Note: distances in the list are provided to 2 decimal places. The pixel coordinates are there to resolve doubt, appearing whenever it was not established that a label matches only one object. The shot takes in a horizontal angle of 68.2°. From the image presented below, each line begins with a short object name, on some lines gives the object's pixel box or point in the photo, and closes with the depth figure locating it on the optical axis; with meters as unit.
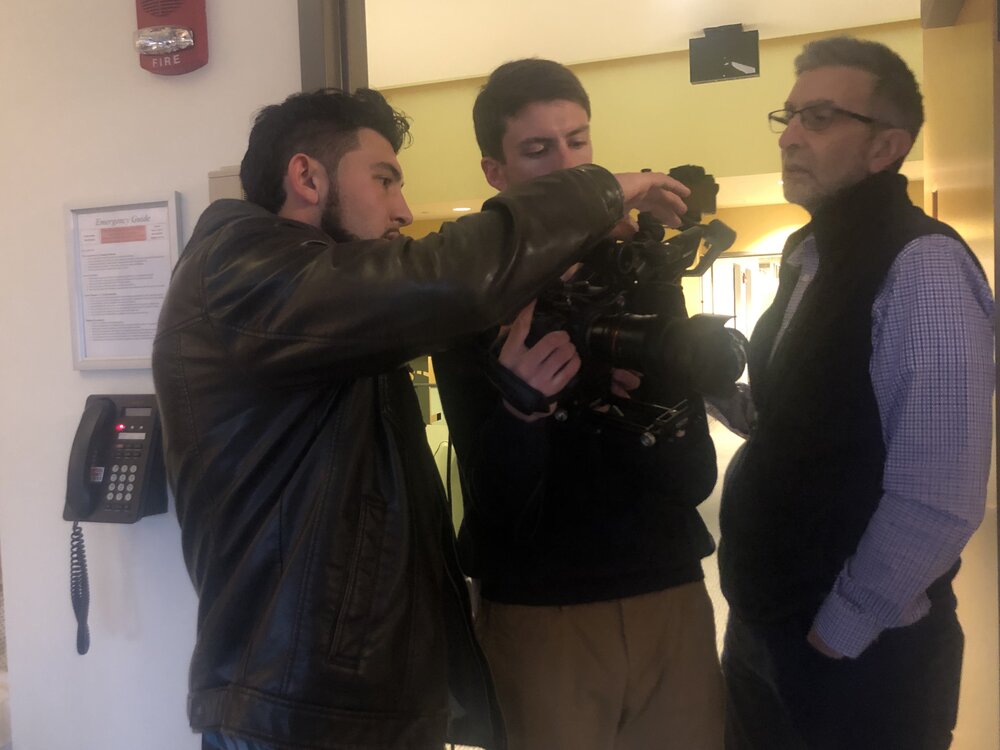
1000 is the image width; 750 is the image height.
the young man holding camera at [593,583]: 0.95
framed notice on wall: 1.29
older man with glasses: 0.96
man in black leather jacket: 0.71
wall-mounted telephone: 1.24
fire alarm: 1.23
